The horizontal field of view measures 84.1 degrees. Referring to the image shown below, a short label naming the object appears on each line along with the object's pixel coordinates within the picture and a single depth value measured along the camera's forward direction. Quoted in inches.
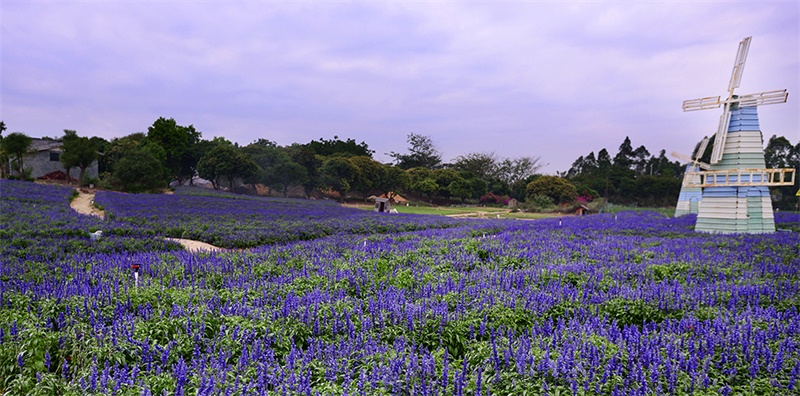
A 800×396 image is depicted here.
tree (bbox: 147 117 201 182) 2230.6
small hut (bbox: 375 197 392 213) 1535.1
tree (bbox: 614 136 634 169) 3121.1
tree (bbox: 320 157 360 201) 2005.4
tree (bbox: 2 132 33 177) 1614.2
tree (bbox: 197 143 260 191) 1975.9
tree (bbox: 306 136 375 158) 2827.5
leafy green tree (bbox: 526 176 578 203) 2335.1
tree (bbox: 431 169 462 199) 2445.9
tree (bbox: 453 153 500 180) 3432.6
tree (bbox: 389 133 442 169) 3639.3
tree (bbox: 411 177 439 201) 2301.9
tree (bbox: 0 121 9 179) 1685.8
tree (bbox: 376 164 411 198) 2194.9
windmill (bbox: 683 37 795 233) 724.0
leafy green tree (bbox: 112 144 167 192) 1688.0
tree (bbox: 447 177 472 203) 2338.8
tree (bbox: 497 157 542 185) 3447.3
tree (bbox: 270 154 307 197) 1991.9
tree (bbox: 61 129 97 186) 1651.1
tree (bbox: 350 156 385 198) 2079.2
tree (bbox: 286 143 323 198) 2095.2
